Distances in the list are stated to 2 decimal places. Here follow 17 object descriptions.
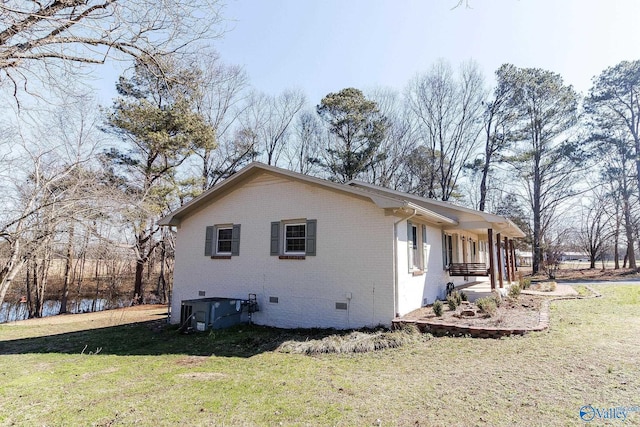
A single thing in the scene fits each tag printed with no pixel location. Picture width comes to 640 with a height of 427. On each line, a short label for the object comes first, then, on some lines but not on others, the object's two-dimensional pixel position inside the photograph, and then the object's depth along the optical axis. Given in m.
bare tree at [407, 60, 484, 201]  25.17
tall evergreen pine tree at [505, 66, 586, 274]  24.16
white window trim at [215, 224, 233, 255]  10.54
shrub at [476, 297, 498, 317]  8.29
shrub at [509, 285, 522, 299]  11.20
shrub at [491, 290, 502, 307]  9.83
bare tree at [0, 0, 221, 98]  3.68
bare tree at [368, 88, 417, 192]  24.75
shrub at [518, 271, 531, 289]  14.39
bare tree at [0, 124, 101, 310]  7.75
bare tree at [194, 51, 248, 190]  19.81
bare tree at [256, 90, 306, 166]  24.73
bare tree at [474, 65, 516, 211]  24.77
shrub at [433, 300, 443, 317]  8.10
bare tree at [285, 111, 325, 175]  25.25
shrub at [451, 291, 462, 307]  9.57
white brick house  8.13
